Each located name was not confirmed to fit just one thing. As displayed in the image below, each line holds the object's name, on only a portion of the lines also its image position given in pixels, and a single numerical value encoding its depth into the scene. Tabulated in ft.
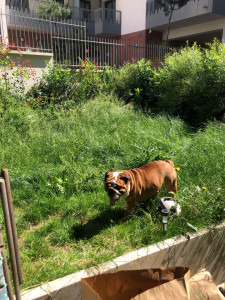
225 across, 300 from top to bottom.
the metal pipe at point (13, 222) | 4.36
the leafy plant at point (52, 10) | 57.06
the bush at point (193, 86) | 18.69
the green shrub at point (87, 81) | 24.57
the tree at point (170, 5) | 50.71
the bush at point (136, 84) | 25.22
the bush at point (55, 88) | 23.91
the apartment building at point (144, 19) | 50.17
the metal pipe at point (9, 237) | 4.21
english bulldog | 7.47
